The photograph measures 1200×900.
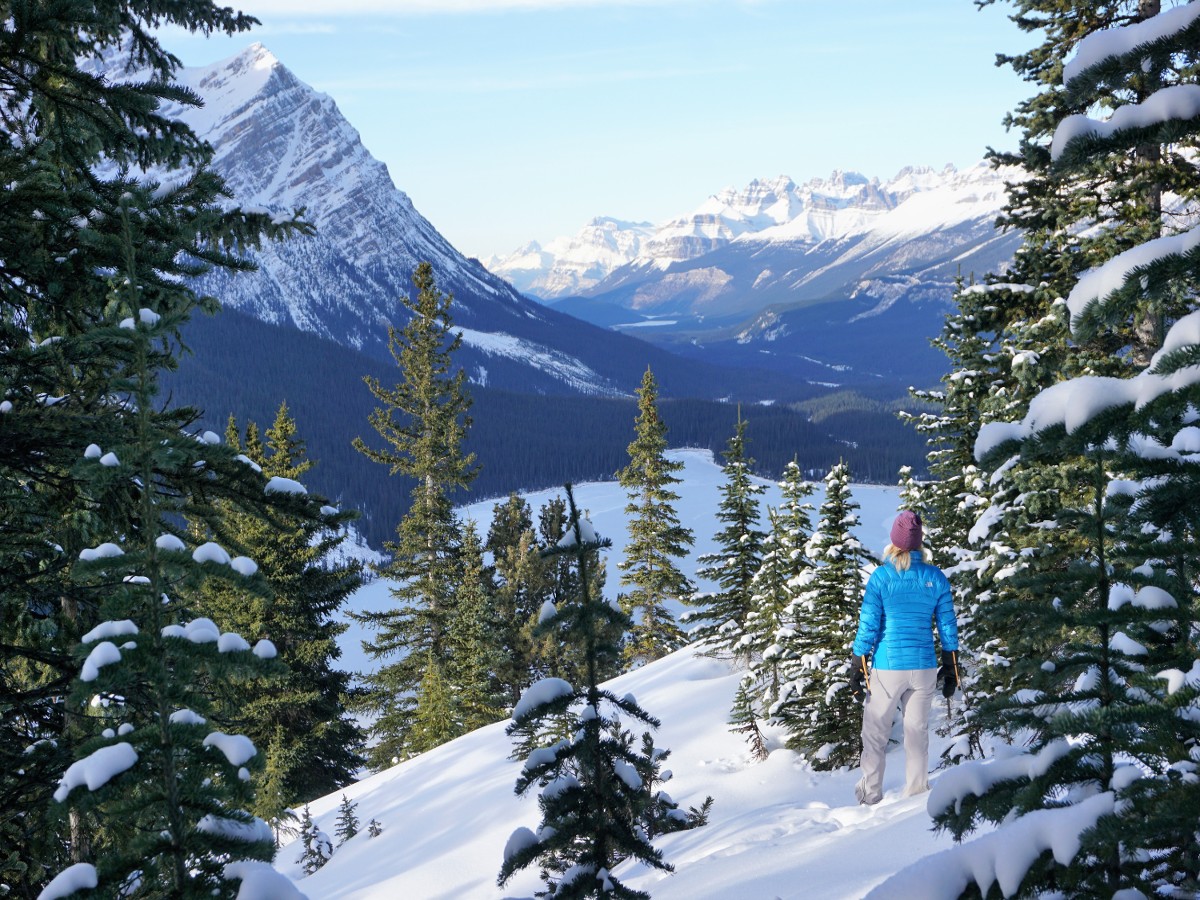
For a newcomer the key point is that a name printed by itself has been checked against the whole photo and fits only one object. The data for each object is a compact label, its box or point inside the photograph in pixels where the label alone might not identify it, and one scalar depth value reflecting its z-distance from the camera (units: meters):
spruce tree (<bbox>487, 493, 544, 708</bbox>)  34.41
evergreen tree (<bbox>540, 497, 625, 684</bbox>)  33.59
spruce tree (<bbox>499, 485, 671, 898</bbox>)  4.49
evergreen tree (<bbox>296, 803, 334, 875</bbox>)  14.35
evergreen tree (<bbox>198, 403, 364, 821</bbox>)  21.77
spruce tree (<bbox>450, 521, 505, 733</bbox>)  27.86
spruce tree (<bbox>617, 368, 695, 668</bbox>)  30.28
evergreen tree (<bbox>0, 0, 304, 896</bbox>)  4.93
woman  7.47
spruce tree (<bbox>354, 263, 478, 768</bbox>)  25.89
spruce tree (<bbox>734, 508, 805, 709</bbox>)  13.70
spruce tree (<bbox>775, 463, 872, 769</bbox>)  11.52
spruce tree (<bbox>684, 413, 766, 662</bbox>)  20.04
